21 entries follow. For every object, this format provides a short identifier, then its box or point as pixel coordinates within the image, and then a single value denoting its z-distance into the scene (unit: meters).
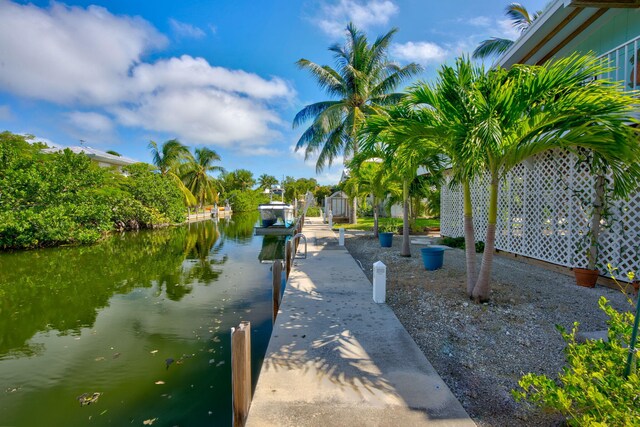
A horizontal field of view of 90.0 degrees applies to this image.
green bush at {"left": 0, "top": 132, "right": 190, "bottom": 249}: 13.80
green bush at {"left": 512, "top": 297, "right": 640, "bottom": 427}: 1.84
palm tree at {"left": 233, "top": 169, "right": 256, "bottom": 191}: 57.31
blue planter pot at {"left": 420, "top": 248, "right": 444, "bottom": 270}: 7.68
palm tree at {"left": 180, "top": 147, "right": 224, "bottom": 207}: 37.81
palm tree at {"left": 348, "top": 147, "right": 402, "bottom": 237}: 11.66
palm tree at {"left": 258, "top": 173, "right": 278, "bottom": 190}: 77.12
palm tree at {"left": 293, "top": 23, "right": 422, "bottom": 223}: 19.64
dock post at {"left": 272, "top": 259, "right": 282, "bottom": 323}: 6.25
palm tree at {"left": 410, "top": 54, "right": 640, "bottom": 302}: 4.12
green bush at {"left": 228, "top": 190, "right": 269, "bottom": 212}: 49.94
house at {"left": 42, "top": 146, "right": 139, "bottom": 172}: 27.55
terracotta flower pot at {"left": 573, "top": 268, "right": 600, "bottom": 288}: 6.21
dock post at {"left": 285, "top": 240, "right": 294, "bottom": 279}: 8.99
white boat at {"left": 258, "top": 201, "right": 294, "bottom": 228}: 21.81
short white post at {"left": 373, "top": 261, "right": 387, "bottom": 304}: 5.75
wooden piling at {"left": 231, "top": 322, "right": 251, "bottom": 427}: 2.77
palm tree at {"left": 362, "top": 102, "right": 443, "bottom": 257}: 5.27
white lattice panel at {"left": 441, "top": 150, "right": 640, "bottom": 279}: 6.29
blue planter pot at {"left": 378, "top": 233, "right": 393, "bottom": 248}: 12.16
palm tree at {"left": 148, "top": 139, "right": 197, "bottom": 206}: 31.59
